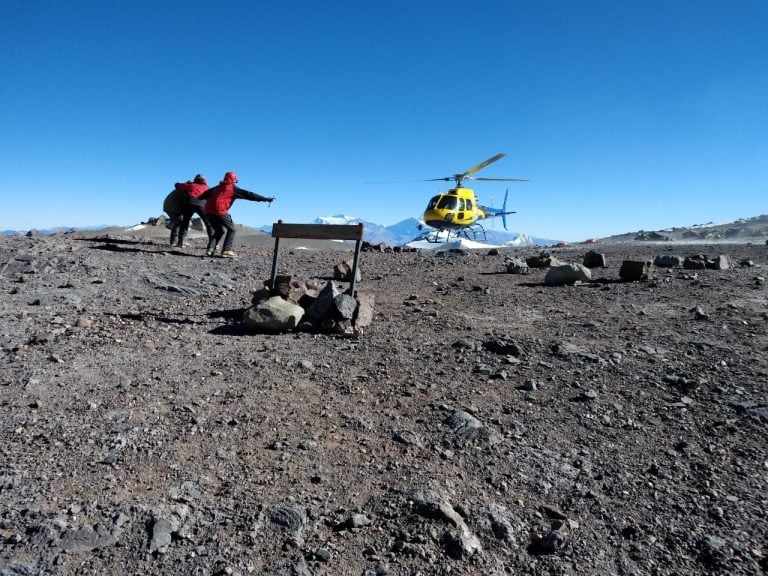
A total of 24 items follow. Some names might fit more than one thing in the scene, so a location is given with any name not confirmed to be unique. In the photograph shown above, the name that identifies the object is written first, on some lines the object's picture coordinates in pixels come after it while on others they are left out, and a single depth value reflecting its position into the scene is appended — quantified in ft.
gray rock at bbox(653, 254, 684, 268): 38.37
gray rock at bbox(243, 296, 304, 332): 21.06
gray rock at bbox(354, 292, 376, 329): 21.68
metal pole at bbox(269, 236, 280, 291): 24.80
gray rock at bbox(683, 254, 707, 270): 37.45
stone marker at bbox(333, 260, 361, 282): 35.17
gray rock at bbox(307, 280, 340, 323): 21.61
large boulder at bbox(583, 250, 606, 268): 42.19
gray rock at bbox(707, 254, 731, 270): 37.06
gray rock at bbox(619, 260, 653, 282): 33.14
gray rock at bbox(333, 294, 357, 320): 21.30
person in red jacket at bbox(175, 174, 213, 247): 42.88
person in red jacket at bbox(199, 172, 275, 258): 38.99
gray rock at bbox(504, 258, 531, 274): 39.17
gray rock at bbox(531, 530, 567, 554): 8.93
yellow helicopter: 104.37
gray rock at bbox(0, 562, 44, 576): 7.41
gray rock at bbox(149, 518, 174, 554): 8.14
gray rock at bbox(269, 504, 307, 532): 8.98
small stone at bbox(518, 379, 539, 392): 15.56
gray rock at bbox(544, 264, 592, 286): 33.04
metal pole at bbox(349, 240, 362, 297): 23.52
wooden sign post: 23.75
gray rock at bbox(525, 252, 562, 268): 42.17
